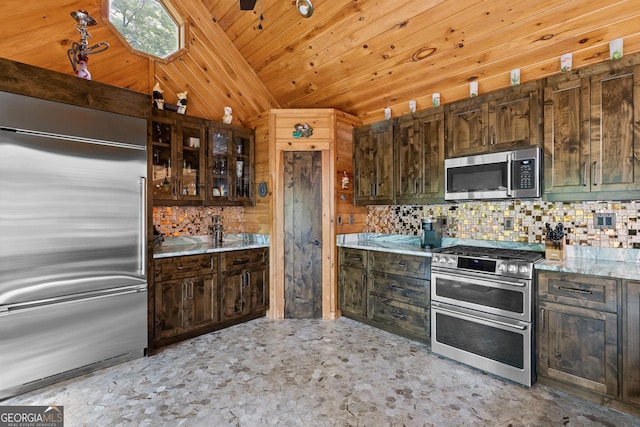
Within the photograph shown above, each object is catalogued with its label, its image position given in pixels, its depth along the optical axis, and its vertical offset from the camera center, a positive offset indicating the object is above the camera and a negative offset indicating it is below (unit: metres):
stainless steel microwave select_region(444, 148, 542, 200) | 2.55 +0.34
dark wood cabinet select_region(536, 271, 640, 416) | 1.96 -0.84
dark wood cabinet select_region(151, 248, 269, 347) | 3.00 -0.85
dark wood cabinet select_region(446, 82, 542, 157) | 2.59 +0.84
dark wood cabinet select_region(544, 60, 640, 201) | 2.17 +0.60
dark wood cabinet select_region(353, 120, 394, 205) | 3.62 +0.62
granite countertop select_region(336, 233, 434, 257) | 3.24 -0.36
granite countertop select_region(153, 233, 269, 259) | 3.15 -0.37
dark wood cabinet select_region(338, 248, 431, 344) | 3.04 -0.84
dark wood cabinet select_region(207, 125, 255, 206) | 3.76 +0.62
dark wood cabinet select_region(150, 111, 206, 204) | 3.31 +0.64
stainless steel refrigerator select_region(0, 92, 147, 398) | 2.16 -0.21
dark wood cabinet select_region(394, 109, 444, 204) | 3.17 +0.61
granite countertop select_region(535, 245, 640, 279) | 2.04 -0.37
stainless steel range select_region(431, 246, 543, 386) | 2.35 -0.79
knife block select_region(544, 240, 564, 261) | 2.46 -0.30
